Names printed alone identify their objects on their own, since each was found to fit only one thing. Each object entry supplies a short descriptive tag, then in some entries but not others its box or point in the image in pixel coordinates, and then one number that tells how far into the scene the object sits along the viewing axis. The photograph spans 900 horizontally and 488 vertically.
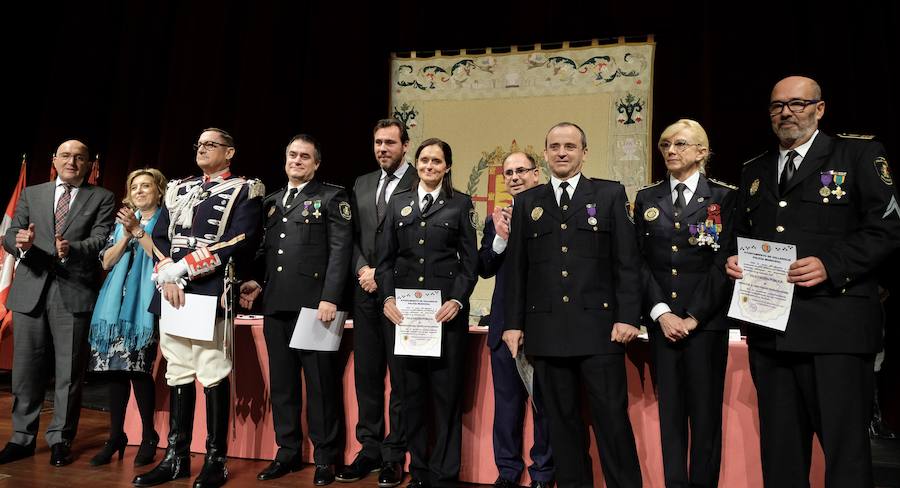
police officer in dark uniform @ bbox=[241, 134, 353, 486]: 3.27
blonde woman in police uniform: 2.61
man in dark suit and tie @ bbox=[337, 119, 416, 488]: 3.24
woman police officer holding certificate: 3.01
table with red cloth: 2.92
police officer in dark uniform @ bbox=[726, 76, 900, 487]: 2.16
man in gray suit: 3.60
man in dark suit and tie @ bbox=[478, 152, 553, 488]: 3.08
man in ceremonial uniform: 3.11
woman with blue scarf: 3.46
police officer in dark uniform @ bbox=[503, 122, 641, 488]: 2.56
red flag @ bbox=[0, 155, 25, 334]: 4.23
